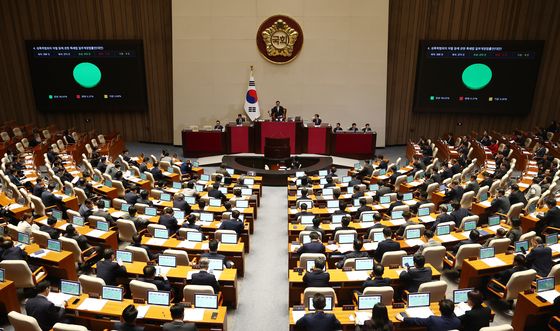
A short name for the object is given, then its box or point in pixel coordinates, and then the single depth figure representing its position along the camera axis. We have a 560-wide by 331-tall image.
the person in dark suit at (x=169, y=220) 9.64
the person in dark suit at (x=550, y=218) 9.59
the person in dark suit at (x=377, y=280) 6.75
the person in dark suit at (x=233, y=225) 9.46
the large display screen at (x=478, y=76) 19.58
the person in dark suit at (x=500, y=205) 10.71
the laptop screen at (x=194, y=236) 8.94
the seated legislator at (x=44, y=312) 6.02
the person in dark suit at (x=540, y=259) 7.50
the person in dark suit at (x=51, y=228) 8.65
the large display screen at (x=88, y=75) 20.34
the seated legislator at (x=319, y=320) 5.68
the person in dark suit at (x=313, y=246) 8.14
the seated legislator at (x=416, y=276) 7.06
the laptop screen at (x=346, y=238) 8.83
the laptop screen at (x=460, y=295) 6.48
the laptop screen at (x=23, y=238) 8.57
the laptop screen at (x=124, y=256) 7.84
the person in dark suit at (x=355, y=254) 7.85
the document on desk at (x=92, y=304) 6.33
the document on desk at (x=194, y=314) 6.18
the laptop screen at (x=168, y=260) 7.68
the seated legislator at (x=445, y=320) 5.68
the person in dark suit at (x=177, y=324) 5.54
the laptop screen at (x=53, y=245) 8.22
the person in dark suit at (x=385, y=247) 8.09
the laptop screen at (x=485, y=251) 8.03
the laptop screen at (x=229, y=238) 8.80
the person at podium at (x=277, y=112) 19.61
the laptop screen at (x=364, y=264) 7.57
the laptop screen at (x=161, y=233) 9.09
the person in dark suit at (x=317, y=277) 6.99
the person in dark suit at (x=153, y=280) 6.81
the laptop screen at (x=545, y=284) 6.79
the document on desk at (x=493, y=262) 7.78
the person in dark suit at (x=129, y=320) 5.43
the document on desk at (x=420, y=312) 6.23
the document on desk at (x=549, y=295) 6.61
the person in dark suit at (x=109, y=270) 7.33
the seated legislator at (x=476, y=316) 5.79
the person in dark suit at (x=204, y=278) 7.03
